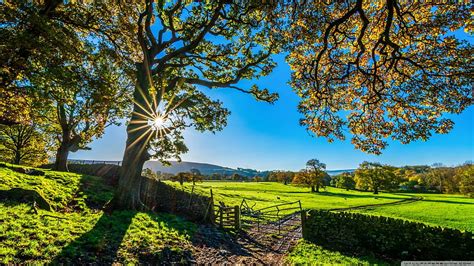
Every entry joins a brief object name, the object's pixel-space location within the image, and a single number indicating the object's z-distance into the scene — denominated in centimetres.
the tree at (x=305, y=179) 6725
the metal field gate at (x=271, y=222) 1773
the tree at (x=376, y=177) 7269
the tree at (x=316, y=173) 6699
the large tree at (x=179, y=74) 1412
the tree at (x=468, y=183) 5772
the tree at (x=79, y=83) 854
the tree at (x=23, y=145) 3566
